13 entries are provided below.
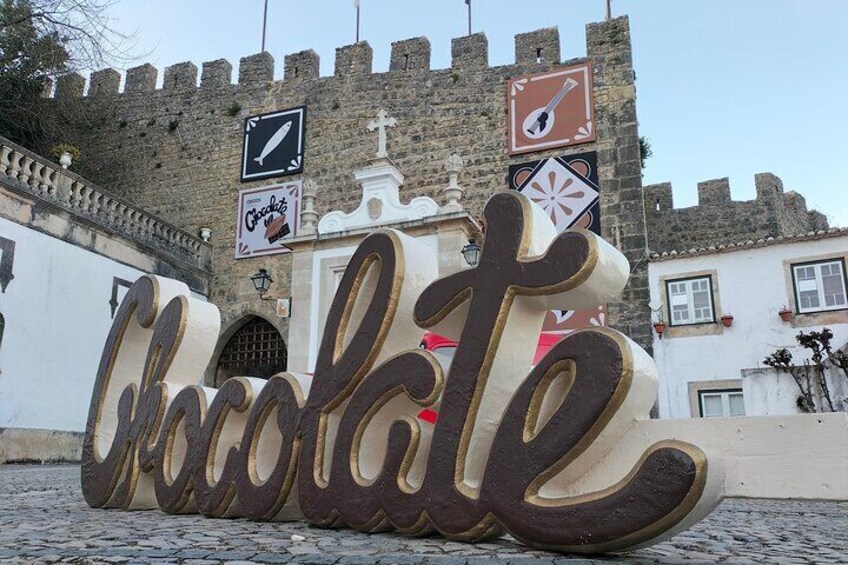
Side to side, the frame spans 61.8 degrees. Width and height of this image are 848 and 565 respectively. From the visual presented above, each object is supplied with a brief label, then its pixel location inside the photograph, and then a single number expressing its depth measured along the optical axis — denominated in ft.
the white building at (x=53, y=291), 37.40
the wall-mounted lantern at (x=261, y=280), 40.83
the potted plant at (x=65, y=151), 50.55
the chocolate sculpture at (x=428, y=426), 10.08
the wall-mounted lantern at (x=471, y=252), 31.37
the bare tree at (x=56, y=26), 36.11
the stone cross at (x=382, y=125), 37.50
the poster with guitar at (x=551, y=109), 43.93
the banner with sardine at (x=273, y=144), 51.13
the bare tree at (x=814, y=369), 34.94
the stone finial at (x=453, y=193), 35.45
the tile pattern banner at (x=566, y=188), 42.47
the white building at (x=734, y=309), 39.68
